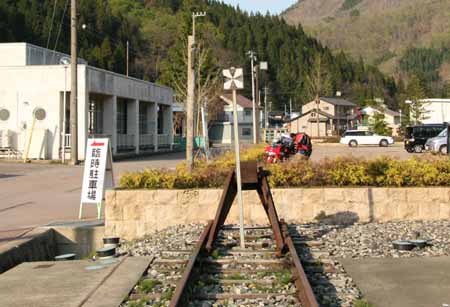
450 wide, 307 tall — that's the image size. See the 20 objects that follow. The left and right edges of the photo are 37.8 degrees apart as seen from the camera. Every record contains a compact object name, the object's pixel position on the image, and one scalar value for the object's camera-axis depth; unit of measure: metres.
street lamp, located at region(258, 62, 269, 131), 44.26
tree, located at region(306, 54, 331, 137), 84.92
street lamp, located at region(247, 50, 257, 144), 51.56
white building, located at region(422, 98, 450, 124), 68.00
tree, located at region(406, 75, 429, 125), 68.44
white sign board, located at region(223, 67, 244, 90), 8.26
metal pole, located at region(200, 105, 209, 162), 20.92
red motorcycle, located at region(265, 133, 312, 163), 17.06
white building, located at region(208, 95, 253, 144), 79.33
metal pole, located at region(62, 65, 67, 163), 29.18
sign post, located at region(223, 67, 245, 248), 8.08
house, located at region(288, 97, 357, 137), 91.19
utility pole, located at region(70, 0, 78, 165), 27.44
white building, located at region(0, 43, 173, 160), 29.84
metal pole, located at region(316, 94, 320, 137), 79.90
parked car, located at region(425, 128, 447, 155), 34.26
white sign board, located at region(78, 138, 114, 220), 11.48
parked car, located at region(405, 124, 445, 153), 38.78
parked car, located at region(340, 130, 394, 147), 52.31
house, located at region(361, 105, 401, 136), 96.60
